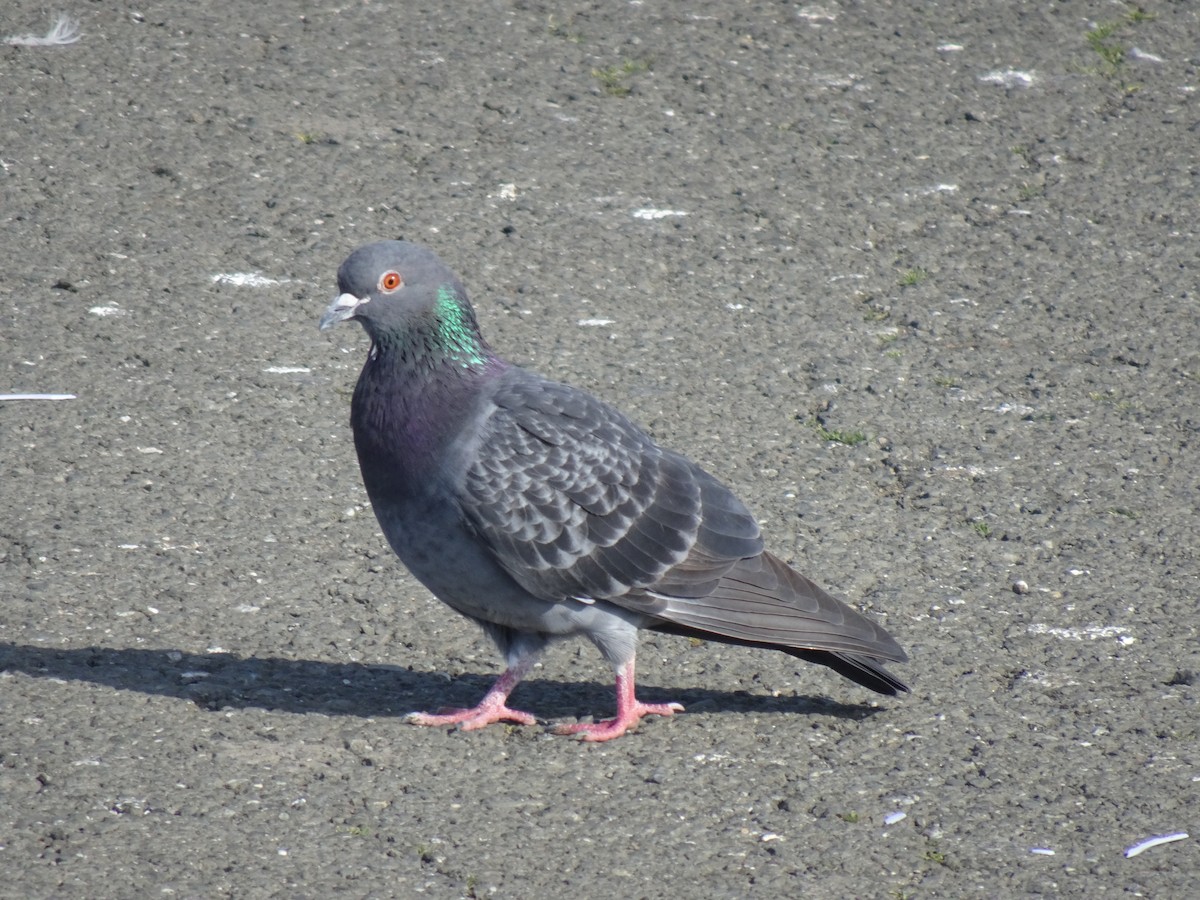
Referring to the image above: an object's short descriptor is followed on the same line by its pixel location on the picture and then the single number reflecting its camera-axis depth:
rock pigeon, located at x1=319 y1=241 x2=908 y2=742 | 7.64
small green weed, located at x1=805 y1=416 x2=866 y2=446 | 10.74
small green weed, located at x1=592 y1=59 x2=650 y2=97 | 14.92
